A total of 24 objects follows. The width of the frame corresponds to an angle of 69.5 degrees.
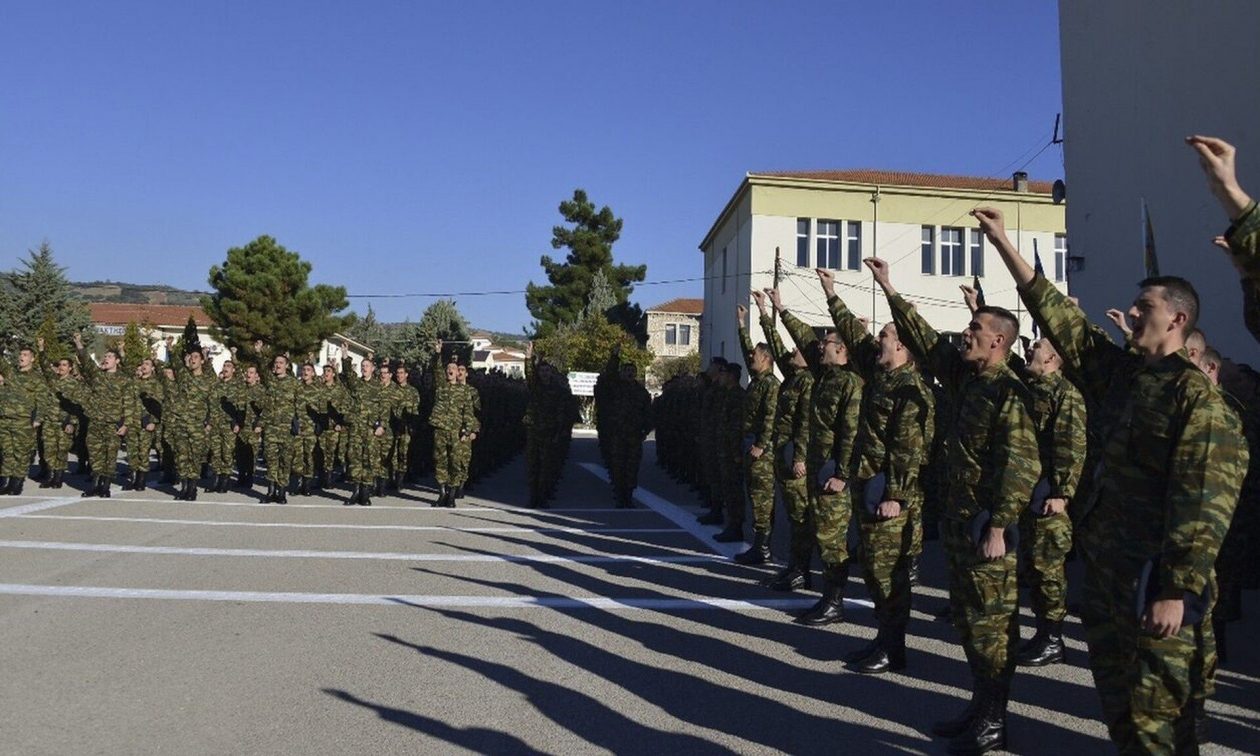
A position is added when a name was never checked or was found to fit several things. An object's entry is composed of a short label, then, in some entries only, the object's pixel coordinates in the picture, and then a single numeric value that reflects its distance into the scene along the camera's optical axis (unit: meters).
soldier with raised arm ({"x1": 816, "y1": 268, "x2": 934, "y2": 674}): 5.21
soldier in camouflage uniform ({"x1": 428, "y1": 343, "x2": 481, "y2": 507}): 12.93
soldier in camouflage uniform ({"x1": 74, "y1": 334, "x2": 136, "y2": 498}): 12.91
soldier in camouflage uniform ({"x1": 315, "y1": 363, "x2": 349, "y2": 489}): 13.53
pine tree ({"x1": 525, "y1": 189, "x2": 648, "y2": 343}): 65.81
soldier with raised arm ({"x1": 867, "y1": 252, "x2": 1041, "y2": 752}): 4.14
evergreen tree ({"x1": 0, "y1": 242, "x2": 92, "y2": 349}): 38.03
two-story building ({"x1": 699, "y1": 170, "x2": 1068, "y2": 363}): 35.69
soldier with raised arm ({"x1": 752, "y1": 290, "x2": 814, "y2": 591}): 7.36
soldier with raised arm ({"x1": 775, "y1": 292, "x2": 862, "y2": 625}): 6.12
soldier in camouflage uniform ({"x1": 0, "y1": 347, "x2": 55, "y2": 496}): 12.80
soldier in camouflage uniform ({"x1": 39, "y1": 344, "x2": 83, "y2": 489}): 13.59
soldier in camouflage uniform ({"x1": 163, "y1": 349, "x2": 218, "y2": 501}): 12.92
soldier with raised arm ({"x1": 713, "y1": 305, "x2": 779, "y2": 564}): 8.57
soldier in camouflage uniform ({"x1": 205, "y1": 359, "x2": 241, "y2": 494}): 13.57
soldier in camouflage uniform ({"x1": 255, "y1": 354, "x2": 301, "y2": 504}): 12.88
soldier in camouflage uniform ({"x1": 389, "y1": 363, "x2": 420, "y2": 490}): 13.72
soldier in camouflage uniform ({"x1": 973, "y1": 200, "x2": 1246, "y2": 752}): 2.92
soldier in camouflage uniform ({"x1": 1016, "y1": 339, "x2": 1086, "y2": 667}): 5.30
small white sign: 41.66
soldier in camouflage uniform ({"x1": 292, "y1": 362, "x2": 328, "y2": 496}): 13.23
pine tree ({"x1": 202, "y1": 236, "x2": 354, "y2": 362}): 42.31
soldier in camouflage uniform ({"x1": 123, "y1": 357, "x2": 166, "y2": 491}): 13.55
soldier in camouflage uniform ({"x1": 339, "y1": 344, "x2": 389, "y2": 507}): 13.06
